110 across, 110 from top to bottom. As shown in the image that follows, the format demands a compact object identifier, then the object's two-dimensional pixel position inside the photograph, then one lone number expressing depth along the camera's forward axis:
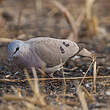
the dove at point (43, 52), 7.90
